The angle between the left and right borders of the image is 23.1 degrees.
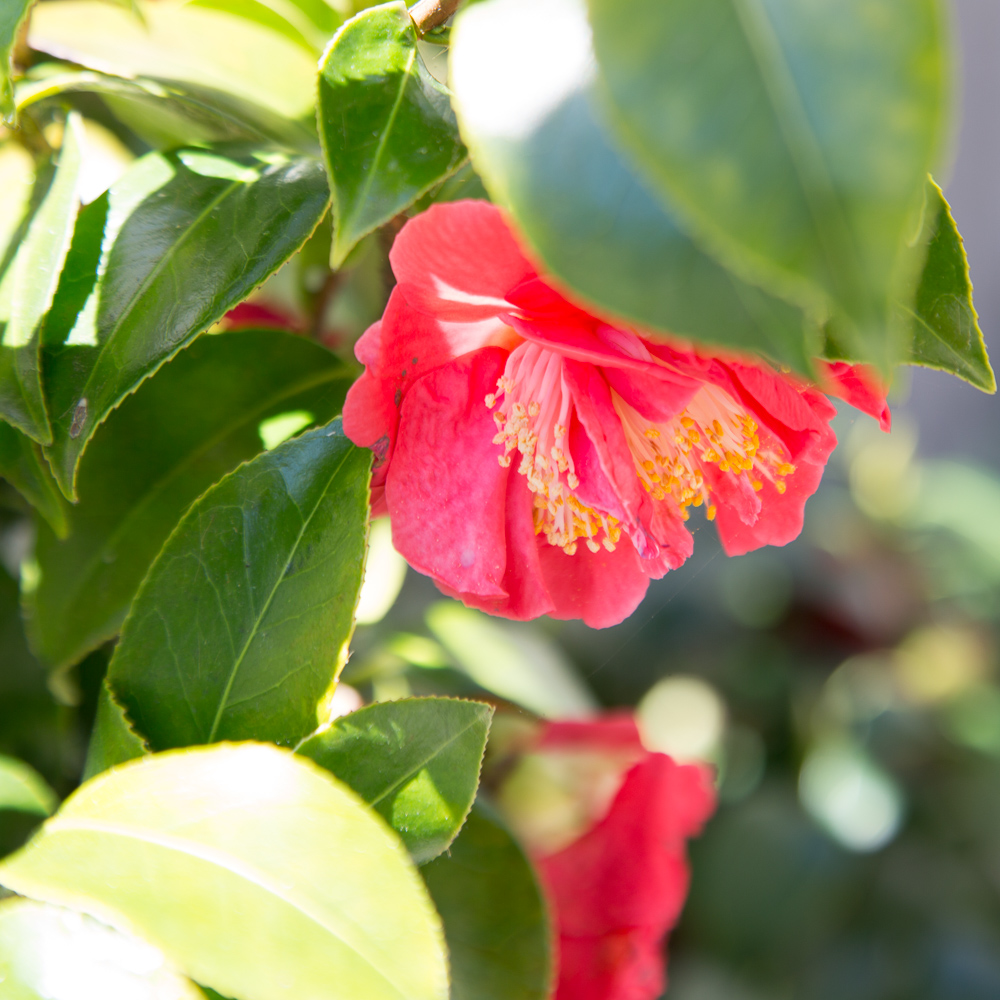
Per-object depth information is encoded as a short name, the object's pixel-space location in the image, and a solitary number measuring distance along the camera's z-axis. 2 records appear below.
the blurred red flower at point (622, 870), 0.47
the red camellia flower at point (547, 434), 0.36
